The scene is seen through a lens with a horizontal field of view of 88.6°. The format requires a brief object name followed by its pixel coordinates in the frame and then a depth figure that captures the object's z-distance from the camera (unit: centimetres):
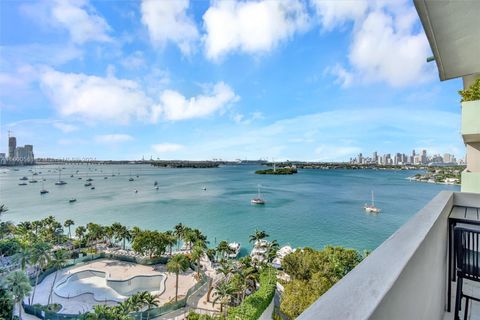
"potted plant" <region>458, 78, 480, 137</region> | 427
